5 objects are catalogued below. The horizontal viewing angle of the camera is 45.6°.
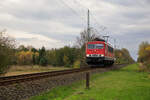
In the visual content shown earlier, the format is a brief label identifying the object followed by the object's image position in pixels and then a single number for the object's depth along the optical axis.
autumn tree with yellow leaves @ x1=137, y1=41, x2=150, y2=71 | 28.53
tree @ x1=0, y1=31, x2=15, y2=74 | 15.48
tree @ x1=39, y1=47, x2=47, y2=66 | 66.07
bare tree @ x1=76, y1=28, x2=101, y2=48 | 37.97
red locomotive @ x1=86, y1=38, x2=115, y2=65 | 24.41
